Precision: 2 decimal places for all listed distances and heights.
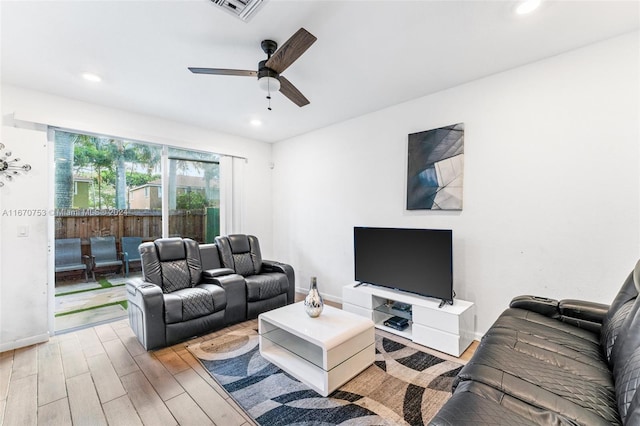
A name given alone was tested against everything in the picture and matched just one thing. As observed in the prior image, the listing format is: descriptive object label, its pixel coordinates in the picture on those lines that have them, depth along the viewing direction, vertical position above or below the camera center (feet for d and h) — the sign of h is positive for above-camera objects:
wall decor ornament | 8.98 +1.59
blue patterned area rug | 5.88 -4.23
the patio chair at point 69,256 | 10.63 -1.61
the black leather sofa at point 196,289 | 8.79 -2.70
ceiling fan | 5.64 +3.46
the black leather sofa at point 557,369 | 3.47 -2.51
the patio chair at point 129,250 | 12.23 -1.58
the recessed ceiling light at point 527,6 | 5.69 +4.28
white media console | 8.38 -3.43
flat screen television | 9.03 -1.64
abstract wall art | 9.46 +1.58
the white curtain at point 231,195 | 14.70 +1.02
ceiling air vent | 5.53 +4.20
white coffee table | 6.64 -3.54
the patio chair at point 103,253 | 11.60 -1.62
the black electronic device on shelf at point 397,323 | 9.80 -3.91
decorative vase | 7.88 -2.52
